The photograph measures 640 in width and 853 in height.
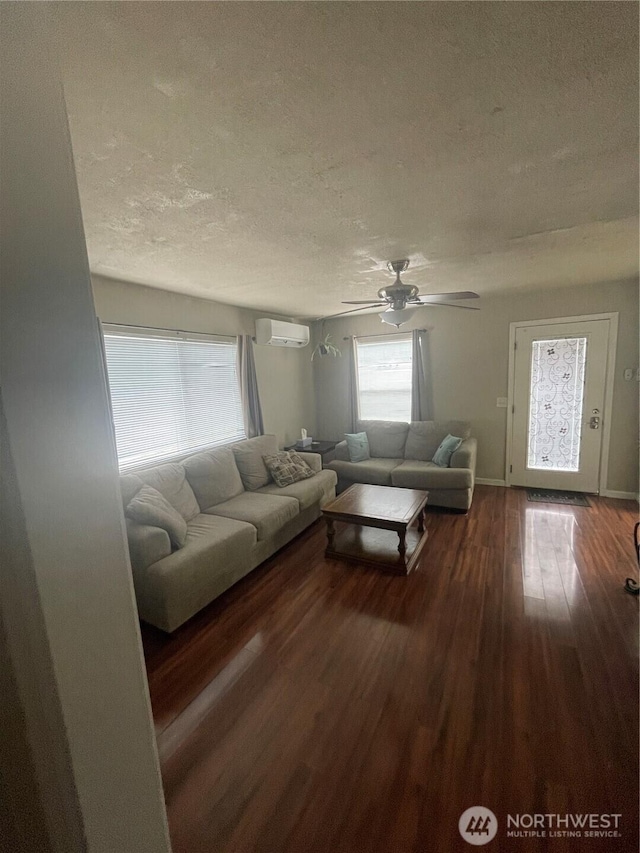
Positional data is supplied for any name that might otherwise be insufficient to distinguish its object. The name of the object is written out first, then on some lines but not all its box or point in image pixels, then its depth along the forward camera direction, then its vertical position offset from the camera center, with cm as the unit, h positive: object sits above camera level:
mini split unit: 437 +64
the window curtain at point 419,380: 477 -6
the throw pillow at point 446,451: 409 -89
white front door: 397 -43
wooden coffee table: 281 -118
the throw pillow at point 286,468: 373 -92
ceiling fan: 262 +59
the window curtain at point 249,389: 423 -5
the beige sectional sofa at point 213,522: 219 -109
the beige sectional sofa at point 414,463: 387 -106
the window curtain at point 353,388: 525 -13
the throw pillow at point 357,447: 462 -89
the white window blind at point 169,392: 301 -3
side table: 479 -92
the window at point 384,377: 502 +1
